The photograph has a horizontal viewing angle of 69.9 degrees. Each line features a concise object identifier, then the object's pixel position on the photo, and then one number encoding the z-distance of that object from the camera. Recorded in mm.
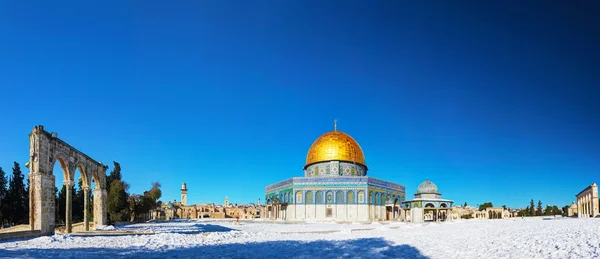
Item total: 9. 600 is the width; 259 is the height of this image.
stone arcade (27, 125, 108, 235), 17438
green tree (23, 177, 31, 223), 31312
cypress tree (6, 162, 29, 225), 30391
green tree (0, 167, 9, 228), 29797
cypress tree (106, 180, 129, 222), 34406
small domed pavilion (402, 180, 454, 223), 47572
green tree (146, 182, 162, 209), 45525
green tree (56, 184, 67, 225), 35594
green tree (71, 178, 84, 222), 37344
